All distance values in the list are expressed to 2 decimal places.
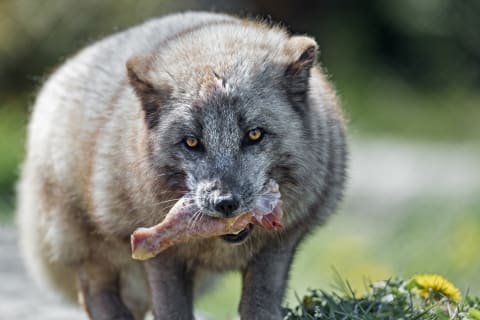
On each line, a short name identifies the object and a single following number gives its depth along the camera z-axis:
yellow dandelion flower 10.34
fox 9.97
